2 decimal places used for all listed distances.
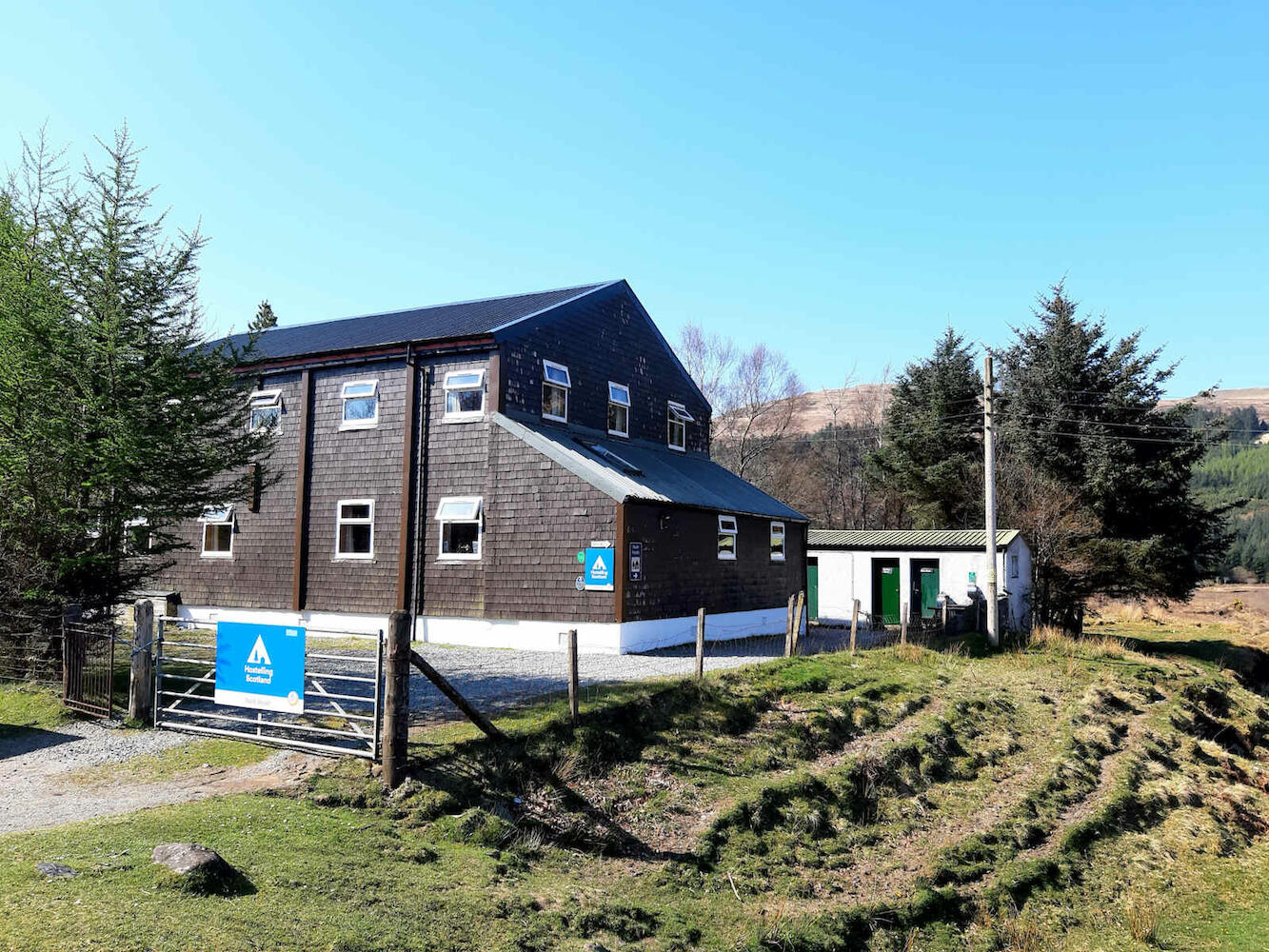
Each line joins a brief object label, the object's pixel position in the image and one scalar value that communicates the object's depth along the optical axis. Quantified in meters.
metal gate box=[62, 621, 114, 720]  11.92
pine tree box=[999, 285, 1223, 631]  31.44
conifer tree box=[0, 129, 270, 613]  12.75
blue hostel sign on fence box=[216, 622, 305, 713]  10.02
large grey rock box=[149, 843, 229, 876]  6.59
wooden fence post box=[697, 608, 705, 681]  13.34
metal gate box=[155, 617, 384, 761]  9.62
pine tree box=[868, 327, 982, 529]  39.22
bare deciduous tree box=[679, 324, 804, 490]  49.00
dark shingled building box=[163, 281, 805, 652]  18.70
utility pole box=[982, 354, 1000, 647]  22.84
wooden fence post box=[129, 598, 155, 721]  11.38
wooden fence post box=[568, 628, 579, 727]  10.73
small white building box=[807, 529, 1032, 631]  27.39
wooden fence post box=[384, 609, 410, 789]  8.97
